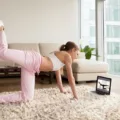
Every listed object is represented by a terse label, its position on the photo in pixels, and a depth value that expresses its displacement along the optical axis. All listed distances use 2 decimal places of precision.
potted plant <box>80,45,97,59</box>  5.17
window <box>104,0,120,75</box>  5.25
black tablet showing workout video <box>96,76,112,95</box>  3.00
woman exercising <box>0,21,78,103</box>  2.39
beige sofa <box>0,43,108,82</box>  4.14
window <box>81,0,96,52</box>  5.93
